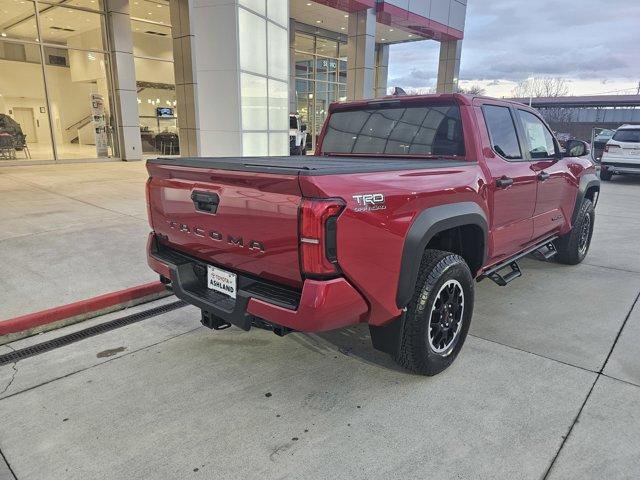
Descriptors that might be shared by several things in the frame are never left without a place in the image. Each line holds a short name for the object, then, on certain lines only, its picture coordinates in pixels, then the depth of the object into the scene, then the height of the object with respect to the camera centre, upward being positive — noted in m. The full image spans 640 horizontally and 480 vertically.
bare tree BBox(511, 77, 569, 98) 62.78 +4.24
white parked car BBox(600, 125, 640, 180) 13.44 -0.82
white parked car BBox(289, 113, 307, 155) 18.72 -0.81
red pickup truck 2.22 -0.61
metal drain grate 3.30 -1.73
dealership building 12.48 +1.48
